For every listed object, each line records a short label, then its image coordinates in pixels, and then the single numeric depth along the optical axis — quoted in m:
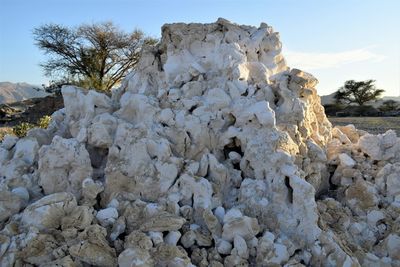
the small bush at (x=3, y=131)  14.91
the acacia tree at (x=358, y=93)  35.00
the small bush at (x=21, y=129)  12.64
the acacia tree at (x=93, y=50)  22.55
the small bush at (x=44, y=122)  11.98
